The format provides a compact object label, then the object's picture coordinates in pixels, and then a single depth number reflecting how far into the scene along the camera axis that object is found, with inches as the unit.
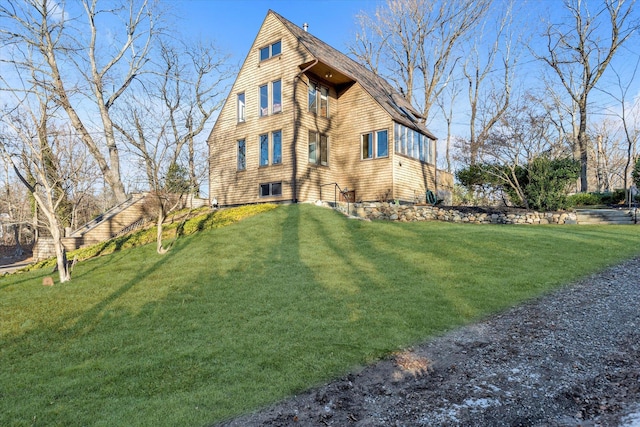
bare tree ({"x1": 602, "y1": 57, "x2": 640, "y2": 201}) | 870.5
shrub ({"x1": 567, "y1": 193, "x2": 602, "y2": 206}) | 788.6
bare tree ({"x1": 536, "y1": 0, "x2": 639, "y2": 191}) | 880.9
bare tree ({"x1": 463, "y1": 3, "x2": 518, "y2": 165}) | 1159.9
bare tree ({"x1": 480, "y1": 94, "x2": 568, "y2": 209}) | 681.0
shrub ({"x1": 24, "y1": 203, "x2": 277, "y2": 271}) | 526.3
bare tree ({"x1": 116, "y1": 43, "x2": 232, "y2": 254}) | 391.9
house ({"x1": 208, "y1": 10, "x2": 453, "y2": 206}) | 673.0
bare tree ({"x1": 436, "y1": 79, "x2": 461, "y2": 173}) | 1334.9
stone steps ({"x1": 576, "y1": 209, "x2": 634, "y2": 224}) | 593.6
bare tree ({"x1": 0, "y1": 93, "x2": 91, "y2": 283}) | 297.3
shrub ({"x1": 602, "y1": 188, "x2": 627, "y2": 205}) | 756.2
